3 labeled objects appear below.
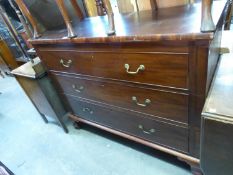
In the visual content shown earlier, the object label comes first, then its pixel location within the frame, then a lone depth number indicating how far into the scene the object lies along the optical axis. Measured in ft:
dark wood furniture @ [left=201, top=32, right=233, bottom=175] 2.04
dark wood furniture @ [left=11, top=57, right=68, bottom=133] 4.71
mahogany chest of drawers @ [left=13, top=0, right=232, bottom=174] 2.30
